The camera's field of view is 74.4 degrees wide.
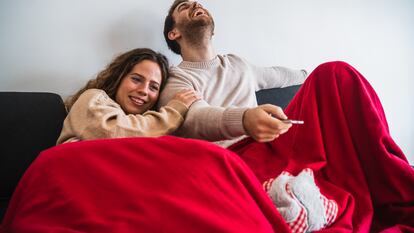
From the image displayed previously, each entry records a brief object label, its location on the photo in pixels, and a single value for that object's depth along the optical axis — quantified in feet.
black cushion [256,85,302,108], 4.17
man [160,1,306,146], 3.60
